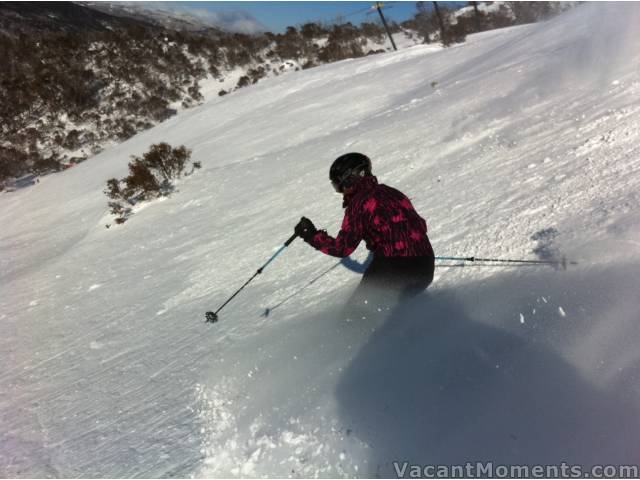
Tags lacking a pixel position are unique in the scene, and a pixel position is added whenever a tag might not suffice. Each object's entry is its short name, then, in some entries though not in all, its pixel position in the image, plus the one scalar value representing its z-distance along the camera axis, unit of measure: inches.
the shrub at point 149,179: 366.3
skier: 102.7
